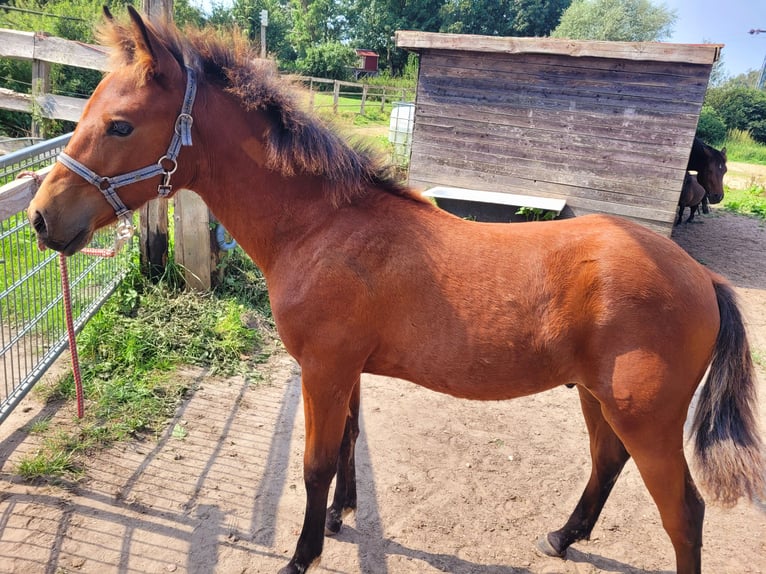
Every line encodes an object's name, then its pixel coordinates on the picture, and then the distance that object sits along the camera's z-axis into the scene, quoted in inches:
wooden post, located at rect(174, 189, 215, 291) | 193.0
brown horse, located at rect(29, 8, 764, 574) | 79.7
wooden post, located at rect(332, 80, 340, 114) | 869.3
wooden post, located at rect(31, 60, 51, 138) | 229.9
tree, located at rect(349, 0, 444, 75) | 1893.5
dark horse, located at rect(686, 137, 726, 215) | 457.4
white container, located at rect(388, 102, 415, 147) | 530.0
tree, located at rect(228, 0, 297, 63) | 1274.6
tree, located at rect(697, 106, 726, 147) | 974.4
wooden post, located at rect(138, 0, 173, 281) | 190.9
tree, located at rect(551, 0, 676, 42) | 1657.2
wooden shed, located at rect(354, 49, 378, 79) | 1678.2
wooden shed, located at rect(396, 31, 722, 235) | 300.2
